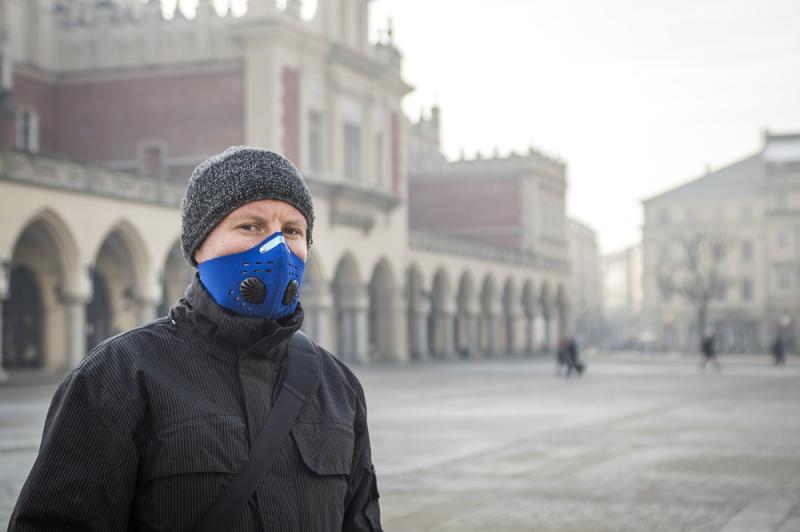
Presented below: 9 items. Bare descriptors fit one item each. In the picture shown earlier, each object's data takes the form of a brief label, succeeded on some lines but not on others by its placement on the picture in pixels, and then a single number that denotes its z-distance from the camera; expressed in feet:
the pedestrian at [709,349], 149.69
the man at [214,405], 8.82
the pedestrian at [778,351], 177.58
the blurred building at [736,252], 317.01
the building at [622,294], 487.61
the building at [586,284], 419.95
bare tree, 268.43
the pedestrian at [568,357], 128.57
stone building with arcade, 108.37
